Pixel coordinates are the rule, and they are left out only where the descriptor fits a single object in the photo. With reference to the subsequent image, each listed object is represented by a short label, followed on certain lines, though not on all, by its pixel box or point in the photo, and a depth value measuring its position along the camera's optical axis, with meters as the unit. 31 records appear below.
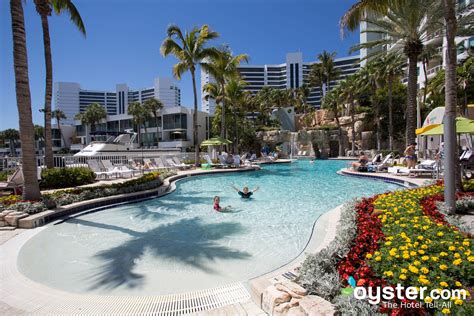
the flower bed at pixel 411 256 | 2.71
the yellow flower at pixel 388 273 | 2.87
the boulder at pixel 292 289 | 2.92
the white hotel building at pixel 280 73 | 119.66
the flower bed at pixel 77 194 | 6.94
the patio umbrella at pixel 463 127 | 9.04
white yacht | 23.06
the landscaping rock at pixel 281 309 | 2.72
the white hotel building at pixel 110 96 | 162.00
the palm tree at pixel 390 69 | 25.49
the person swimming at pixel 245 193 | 10.60
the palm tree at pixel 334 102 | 39.72
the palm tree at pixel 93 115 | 59.81
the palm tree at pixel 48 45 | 11.35
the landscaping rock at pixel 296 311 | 2.60
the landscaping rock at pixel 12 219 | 6.29
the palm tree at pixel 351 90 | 35.10
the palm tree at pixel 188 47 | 19.23
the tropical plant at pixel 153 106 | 55.91
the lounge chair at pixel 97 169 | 14.00
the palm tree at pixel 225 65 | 21.50
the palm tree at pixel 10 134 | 79.75
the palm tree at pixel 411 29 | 13.77
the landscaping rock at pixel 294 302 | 2.76
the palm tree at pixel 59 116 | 66.82
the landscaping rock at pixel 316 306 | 2.51
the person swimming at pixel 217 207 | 8.62
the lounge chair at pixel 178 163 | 19.47
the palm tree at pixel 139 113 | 55.22
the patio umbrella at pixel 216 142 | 21.70
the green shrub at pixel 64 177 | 10.94
